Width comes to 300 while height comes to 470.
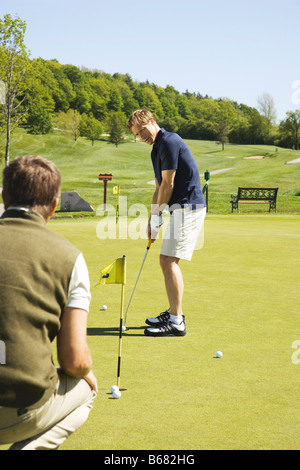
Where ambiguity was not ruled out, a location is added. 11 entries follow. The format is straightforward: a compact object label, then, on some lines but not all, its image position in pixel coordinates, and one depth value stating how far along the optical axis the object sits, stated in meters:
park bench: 28.47
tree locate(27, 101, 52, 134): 94.91
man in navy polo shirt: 6.38
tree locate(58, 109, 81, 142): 98.69
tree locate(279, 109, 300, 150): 93.56
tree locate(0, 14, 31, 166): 38.38
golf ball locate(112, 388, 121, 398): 4.21
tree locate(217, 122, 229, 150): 102.44
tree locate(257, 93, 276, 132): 134.12
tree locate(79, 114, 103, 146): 98.21
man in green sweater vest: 2.58
